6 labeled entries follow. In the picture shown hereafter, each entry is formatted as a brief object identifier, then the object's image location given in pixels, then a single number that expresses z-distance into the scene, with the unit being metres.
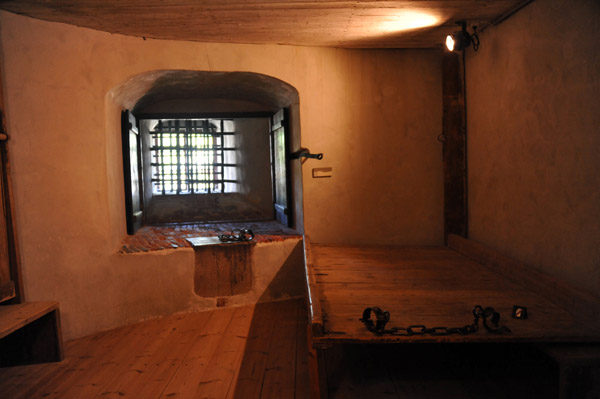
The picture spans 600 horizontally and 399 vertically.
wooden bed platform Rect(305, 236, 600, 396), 2.45
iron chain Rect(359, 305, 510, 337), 2.47
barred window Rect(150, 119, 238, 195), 8.09
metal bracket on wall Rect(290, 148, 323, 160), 4.93
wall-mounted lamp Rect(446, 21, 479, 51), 3.98
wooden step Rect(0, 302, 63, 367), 3.64
